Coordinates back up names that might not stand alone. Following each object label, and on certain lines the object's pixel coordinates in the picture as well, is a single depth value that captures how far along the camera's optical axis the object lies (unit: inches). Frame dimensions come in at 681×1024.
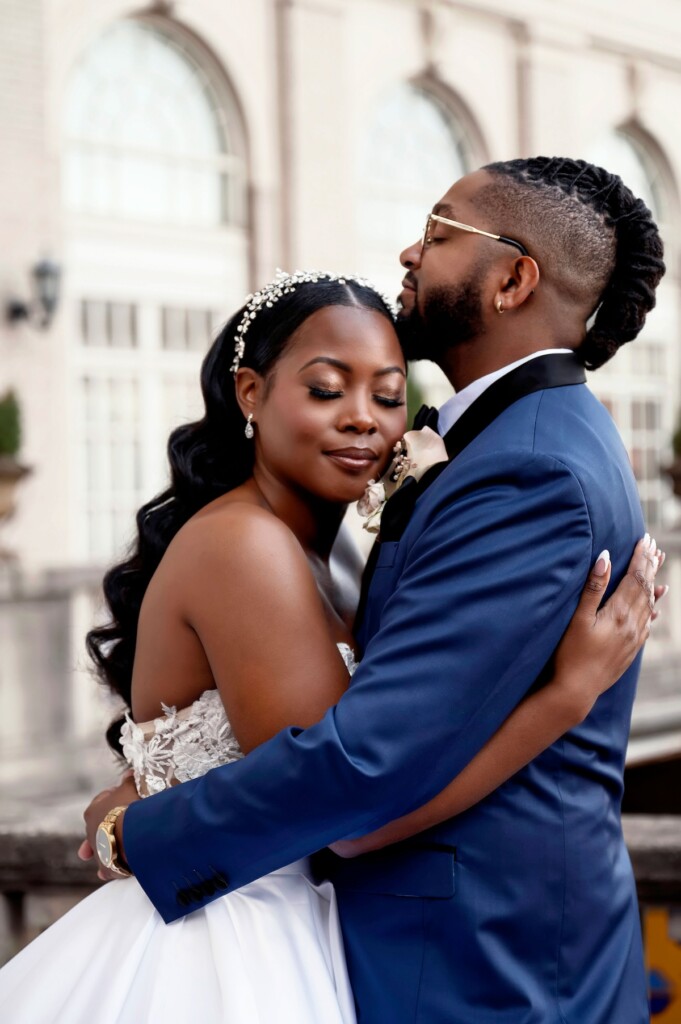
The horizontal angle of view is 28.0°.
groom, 71.7
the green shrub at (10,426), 388.2
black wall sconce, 426.9
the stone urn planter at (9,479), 383.9
